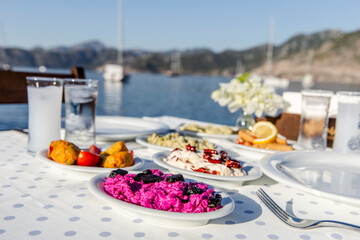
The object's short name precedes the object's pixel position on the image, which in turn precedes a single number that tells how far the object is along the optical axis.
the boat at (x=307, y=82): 58.12
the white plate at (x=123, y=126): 1.37
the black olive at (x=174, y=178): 0.67
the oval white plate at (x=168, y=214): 0.56
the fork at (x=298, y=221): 0.59
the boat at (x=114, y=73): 44.33
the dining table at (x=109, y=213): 0.58
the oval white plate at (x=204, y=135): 1.48
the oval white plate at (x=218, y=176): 0.81
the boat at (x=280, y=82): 48.78
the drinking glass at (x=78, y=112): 1.19
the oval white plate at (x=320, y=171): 0.73
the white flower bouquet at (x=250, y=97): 1.70
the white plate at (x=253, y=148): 1.22
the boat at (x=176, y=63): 94.18
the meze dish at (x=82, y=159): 0.88
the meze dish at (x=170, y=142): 1.21
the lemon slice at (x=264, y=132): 1.34
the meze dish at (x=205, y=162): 0.87
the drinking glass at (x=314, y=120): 1.38
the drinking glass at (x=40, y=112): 1.12
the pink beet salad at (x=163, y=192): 0.59
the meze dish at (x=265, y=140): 1.28
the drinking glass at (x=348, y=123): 1.26
